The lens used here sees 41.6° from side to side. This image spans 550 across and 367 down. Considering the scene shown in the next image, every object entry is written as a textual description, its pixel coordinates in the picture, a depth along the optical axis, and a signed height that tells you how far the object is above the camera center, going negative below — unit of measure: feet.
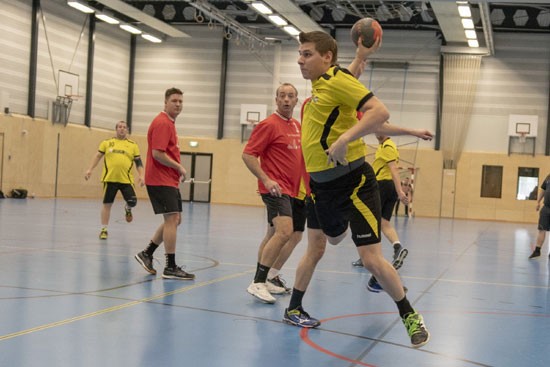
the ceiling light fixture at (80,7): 92.68 +18.66
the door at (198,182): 115.85 -4.01
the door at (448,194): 106.22 -3.17
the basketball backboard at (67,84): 98.22 +8.89
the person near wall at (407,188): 99.13 -2.54
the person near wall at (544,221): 42.04 -2.54
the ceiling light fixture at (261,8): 84.67 +18.29
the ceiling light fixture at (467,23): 86.94 +18.35
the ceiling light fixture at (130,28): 104.22 +18.09
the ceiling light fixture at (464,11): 80.59 +18.39
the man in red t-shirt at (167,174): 26.08 -0.73
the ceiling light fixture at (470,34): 93.16 +18.33
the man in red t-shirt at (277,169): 22.70 -0.23
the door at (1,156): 89.61 -1.47
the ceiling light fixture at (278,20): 91.28 +18.15
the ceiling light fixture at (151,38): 109.45 +17.83
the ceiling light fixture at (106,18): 99.09 +18.42
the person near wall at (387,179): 31.91 -0.50
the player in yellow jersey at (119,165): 43.91 -0.81
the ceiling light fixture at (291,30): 96.90 +18.00
